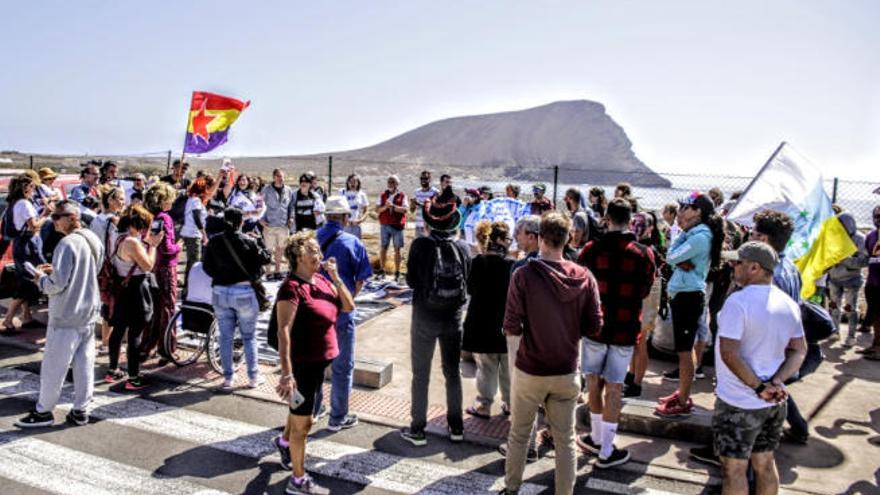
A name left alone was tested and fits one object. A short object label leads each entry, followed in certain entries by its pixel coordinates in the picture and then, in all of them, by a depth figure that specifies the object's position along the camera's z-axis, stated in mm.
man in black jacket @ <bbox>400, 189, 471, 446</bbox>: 5355
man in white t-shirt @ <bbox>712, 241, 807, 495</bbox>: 3945
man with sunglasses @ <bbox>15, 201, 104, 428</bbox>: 5535
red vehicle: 11341
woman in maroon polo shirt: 4402
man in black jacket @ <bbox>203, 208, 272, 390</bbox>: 6312
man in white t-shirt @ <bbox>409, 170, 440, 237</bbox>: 12119
